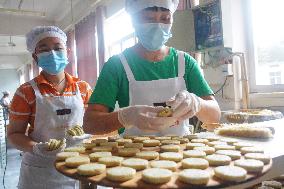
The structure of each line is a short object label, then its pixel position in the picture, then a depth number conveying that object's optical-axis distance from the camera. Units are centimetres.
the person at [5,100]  889
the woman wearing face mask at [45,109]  196
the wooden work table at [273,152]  95
